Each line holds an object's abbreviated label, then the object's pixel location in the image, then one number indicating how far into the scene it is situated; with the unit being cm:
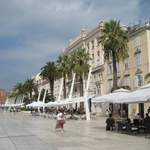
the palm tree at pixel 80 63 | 3238
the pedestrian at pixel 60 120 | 1424
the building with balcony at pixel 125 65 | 2923
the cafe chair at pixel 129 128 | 1184
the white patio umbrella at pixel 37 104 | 3820
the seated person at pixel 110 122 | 1405
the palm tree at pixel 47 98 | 5869
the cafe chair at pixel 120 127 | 1265
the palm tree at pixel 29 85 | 6971
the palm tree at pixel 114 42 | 2579
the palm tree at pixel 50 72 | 4501
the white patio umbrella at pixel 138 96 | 1041
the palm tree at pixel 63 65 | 3701
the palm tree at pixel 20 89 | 8512
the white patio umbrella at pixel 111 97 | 1301
